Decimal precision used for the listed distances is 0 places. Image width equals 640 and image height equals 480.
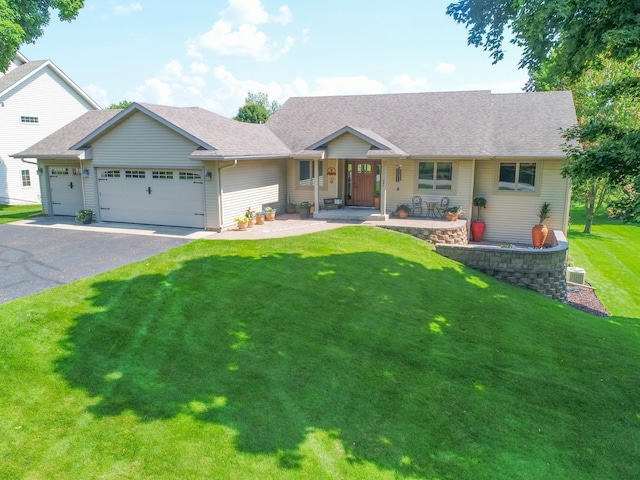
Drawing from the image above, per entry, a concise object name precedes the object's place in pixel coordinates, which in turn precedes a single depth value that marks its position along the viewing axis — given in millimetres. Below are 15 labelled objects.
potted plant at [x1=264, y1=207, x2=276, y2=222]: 18984
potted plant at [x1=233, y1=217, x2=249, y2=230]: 16812
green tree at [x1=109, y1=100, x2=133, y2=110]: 53969
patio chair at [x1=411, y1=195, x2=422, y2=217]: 19484
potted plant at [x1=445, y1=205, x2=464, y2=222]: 18438
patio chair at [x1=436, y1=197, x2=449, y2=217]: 19016
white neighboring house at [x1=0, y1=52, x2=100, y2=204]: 26953
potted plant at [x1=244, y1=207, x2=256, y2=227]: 17434
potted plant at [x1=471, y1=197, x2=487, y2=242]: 18938
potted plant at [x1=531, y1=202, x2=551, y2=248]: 17706
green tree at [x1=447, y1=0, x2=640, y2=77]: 8039
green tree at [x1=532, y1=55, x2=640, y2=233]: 8516
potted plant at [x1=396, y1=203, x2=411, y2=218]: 19414
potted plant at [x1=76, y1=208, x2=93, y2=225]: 18094
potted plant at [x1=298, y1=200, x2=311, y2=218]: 19719
